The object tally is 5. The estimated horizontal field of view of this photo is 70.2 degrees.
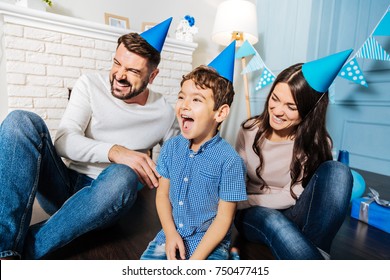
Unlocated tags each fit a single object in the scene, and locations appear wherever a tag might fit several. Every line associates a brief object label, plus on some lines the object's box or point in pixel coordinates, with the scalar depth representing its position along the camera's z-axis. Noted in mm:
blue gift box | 1287
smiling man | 769
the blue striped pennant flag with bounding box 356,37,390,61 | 1528
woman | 841
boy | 751
